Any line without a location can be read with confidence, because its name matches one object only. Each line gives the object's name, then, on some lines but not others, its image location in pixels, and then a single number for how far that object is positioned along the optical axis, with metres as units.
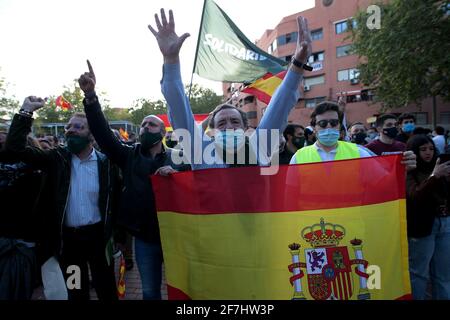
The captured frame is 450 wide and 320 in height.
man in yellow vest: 2.68
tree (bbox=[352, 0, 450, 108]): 16.61
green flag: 5.92
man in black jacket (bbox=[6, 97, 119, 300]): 2.73
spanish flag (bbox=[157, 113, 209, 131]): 9.07
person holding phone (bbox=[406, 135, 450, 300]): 2.90
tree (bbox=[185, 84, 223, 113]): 63.89
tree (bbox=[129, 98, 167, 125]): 60.81
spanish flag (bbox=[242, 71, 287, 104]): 6.46
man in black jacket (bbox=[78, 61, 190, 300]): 2.61
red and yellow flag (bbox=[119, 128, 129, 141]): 14.80
